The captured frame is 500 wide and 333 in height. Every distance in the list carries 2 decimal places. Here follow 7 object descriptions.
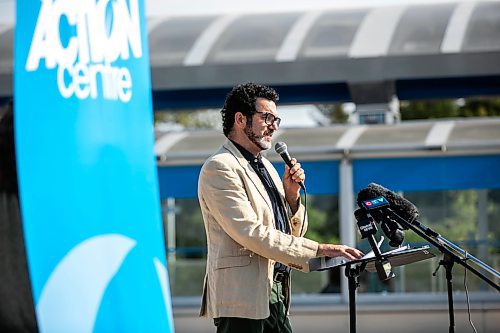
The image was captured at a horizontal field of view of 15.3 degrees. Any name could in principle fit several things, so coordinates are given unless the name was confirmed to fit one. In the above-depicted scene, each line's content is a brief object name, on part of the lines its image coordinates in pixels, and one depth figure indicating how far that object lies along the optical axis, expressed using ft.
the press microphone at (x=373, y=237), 27.50
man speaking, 28.23
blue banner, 21.64
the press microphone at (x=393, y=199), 29.29
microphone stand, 29.02
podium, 27.33
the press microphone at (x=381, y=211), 28.93
